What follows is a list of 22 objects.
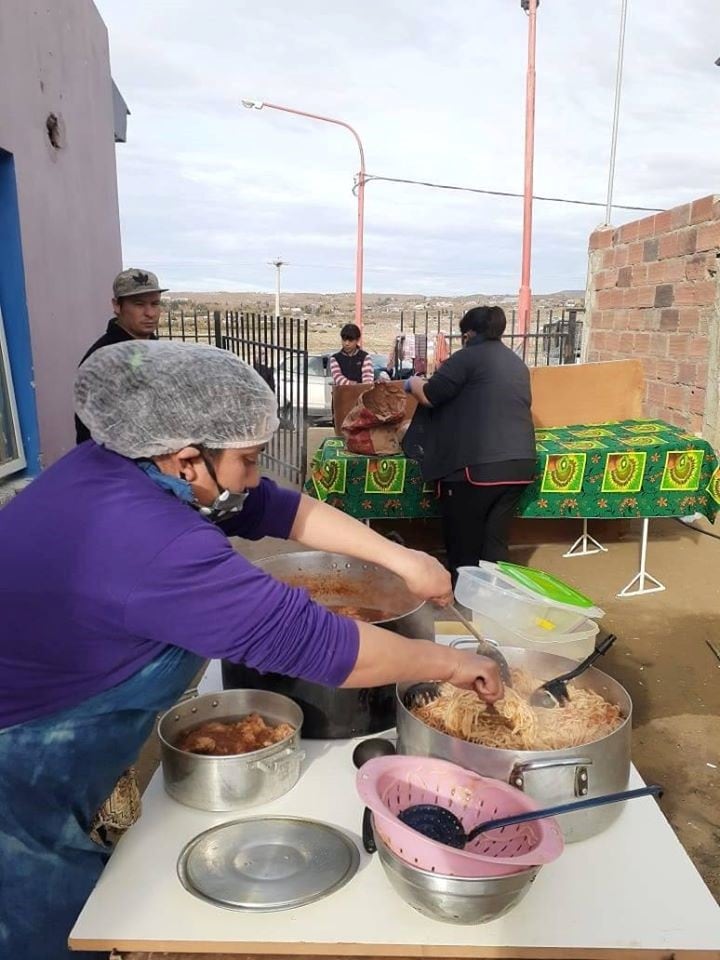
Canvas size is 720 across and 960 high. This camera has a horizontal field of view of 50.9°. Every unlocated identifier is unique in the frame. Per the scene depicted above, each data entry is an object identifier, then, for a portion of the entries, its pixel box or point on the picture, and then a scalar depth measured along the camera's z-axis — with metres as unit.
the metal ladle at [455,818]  1.18
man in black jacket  3.94
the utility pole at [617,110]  8.23
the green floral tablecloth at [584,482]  5.04
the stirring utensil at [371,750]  1.60
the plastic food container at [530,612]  1.95
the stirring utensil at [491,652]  1.70
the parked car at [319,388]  13.23
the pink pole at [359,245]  17.25
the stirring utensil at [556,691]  1.59
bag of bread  5.10
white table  1.16
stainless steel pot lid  1.24
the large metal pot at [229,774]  1.43
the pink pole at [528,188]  11.14
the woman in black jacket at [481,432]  4.26
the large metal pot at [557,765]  1.30
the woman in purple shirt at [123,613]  1.23
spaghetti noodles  1.47
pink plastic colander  1.12
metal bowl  1.12
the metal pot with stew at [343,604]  1.68
